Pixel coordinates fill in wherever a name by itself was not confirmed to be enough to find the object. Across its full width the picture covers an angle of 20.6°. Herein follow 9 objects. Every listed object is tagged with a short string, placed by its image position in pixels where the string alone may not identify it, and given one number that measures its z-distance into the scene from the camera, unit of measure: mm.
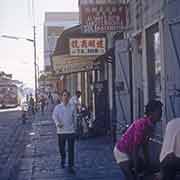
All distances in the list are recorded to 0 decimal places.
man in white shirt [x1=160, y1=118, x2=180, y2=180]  5142
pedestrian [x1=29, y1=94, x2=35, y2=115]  36917
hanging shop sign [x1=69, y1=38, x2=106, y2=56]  17547
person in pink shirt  5707
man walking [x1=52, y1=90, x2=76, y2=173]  10352
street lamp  47560
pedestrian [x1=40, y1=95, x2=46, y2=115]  38901
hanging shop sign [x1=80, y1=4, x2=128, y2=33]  12661
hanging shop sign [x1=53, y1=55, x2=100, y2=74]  19157
